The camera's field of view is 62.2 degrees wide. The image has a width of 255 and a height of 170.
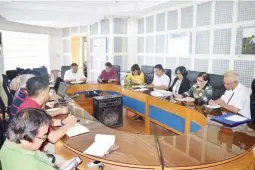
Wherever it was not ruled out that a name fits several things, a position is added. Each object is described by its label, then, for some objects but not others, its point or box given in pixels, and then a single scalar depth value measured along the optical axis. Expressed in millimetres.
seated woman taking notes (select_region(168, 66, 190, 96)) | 3834
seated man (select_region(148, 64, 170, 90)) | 4396
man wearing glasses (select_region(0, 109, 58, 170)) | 1120
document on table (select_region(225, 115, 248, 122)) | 2105
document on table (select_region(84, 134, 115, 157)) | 1532
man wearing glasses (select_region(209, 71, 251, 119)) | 2537
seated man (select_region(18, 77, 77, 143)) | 1949
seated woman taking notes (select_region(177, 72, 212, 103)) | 2969
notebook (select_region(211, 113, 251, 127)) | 2046
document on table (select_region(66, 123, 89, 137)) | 1886
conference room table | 1408
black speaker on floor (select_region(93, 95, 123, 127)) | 3637
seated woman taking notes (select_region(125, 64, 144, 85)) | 4859
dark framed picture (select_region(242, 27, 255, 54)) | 3532
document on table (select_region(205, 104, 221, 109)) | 2633
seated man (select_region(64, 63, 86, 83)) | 5494
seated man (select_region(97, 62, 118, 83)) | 5468
